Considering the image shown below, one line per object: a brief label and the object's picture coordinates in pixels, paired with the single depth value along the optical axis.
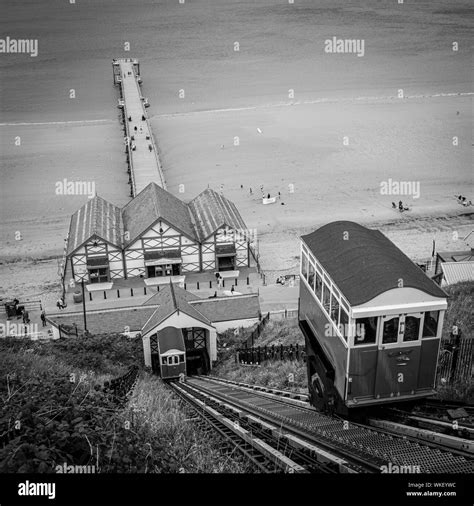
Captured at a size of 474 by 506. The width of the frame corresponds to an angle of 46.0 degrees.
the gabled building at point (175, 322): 23.11
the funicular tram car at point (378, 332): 11.39
